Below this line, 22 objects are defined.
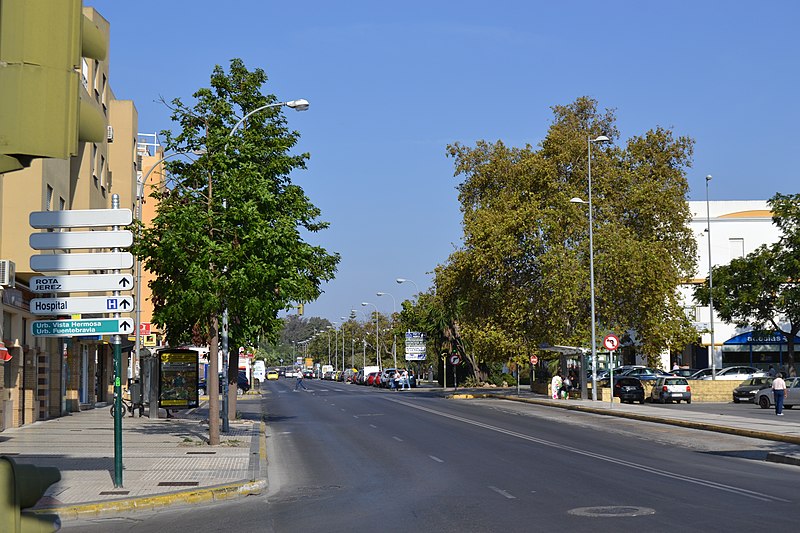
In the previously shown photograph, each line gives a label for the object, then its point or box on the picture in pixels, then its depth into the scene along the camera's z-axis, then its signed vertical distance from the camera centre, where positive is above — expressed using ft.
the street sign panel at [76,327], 45.03 +0.50
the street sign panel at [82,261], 34.40 +3.13
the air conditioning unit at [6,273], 82.61 +5.50
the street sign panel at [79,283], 38.81 +2.29
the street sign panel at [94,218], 41.04 +5.41
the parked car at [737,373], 185.46 -7.41
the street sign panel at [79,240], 37.17 +4.17
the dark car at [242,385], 238.89 -12.03
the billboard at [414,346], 287.48 -3.06
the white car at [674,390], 162.81 -9.17
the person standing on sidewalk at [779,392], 122.52 -7.22
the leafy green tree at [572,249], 174.09 +15.82
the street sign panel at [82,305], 39.93 +1.43
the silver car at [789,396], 144.77 -9.12
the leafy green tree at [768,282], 188.75 +10.76
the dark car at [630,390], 167.73 -9.42
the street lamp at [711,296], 197.88 +7.99
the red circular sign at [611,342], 136.65 -0.93
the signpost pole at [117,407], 50.01 -3.56
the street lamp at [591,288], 154.61 +7.53
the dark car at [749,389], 158.51 -8.93
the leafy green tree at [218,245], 74.23 +7.20
